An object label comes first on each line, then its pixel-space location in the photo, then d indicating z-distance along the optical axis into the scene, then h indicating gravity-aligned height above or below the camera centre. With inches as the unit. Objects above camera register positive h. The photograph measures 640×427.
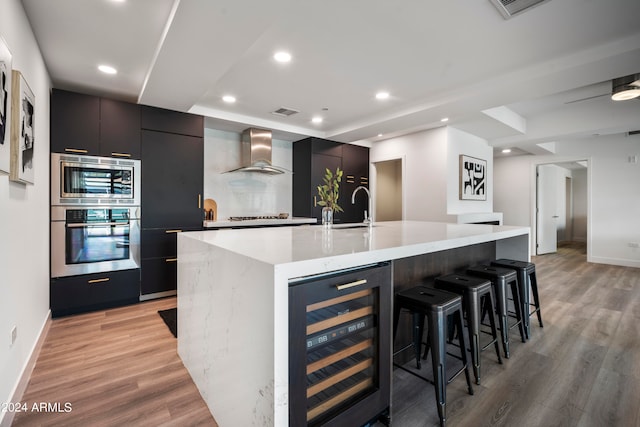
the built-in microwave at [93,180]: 121.0 +12.9
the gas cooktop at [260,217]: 192.9 -3.7
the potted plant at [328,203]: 106.3 +3.2
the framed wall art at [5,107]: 58.5 +20.9
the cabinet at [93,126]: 122.7 +36.9
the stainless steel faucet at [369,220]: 117.5 -3.1
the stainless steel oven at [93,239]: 121.4 -12.3
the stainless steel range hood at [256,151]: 187.8 +38.3
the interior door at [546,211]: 274.1 +2.2
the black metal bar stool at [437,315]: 61.2 -22.9
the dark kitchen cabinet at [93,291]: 121.8 -34.8
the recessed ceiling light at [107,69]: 115.0 +55.3
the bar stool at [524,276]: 98.8 -21.3
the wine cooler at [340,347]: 44.3 -23.4
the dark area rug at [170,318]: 110.4 -43.2
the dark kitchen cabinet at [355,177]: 226.8 +27.6
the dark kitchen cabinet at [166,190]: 142.8 +10.6
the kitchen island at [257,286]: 42.4 -14.8
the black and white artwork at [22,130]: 67.7 +19.9
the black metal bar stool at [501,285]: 87.3 -21.3
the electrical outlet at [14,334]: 68.6 -29.1
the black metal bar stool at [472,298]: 75.2 -21.6
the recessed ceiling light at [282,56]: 108.7 +57.5
